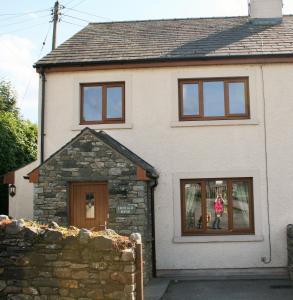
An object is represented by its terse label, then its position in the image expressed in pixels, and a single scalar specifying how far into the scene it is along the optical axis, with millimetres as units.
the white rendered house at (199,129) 11781
